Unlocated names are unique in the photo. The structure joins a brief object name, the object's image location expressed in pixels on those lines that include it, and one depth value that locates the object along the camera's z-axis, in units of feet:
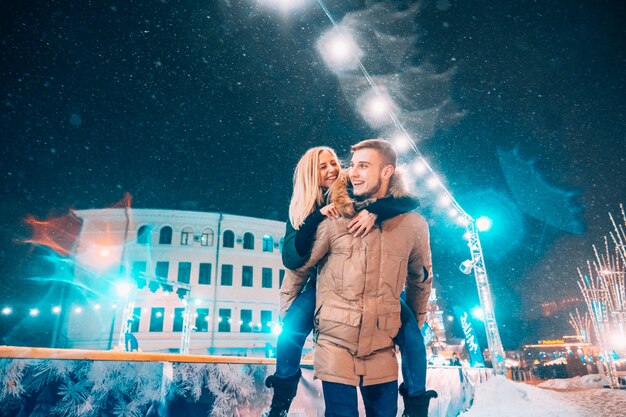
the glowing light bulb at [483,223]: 48.60
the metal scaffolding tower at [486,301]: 46.57
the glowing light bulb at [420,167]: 43.01
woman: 5.98
